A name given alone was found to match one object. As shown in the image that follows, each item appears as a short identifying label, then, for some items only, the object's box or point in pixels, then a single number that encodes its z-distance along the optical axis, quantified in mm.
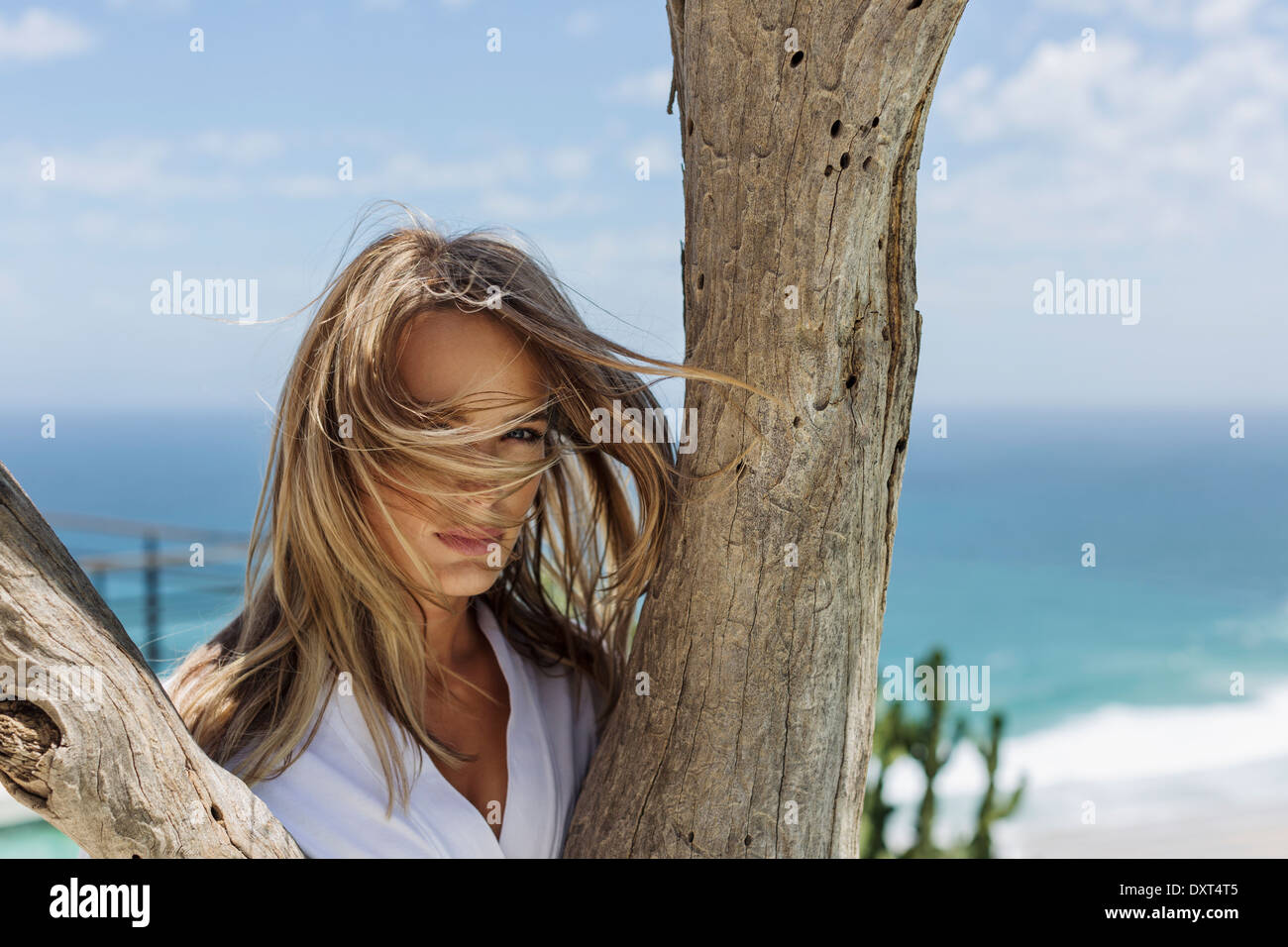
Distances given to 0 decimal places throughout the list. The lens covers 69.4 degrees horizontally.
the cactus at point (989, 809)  4418
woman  1416
